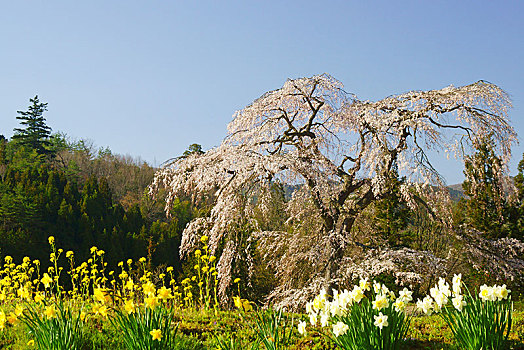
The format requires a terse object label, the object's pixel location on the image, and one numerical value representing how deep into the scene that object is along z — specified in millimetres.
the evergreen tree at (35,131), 42466
